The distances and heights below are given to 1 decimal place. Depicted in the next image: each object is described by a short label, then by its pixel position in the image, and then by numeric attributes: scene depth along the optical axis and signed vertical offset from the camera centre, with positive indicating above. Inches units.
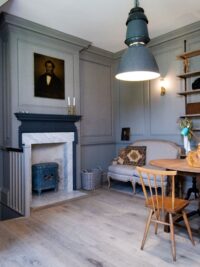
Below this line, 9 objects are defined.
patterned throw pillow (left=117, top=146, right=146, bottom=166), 180.3 -17.1
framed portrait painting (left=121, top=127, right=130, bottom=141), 208.0 +1.3
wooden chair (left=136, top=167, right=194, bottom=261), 84.3 -28.7
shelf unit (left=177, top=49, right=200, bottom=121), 155.5 +40.1
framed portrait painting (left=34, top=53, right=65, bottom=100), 159.5 +44.3
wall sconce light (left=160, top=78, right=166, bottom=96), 179.8 +38.4
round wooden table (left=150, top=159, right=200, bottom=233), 90.9 -13.8
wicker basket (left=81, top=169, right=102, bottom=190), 180.5 -35.2
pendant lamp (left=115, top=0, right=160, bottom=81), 95.5 +38.0
